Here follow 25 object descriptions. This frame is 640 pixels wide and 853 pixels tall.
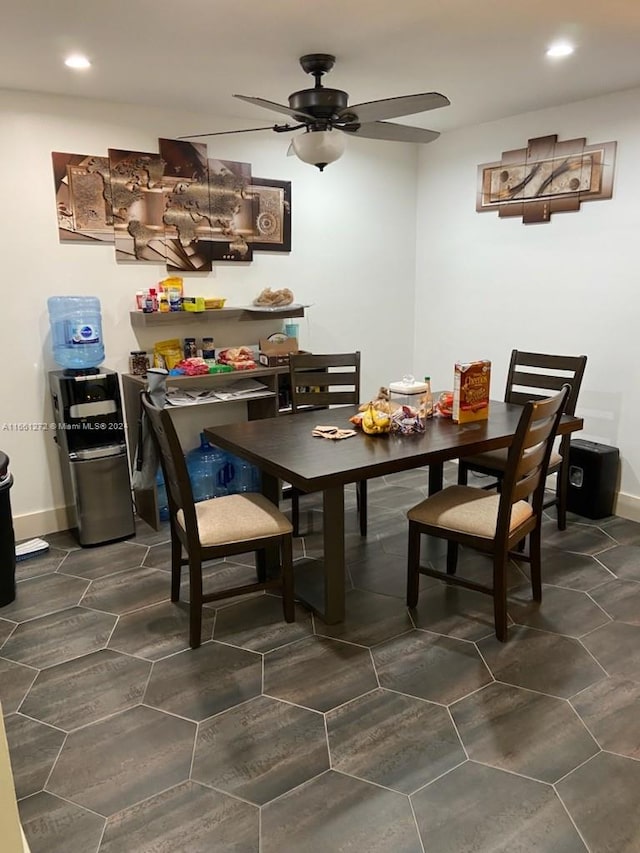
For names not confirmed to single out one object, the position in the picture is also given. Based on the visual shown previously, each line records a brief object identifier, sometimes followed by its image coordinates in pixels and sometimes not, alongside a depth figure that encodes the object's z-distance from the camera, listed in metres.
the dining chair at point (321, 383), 3.58
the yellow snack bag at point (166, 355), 3.78
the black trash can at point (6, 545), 2.80
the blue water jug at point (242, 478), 4.14
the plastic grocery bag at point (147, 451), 2.92
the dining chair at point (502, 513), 2.34
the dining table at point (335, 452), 2.34
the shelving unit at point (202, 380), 3.66
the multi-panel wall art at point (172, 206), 3.44
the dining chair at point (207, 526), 2.38
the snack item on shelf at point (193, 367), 3.71
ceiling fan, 2.42
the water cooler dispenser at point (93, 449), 3.29
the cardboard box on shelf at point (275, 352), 4.02
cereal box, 2.85
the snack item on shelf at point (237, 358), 3.94
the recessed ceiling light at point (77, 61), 2.71
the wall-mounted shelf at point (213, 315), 3.63
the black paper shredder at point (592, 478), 3.65
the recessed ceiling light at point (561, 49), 2.70
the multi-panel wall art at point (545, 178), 3.63
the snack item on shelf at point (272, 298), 4.04
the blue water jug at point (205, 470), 4.02
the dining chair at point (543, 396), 3.29
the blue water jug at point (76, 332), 3.35
